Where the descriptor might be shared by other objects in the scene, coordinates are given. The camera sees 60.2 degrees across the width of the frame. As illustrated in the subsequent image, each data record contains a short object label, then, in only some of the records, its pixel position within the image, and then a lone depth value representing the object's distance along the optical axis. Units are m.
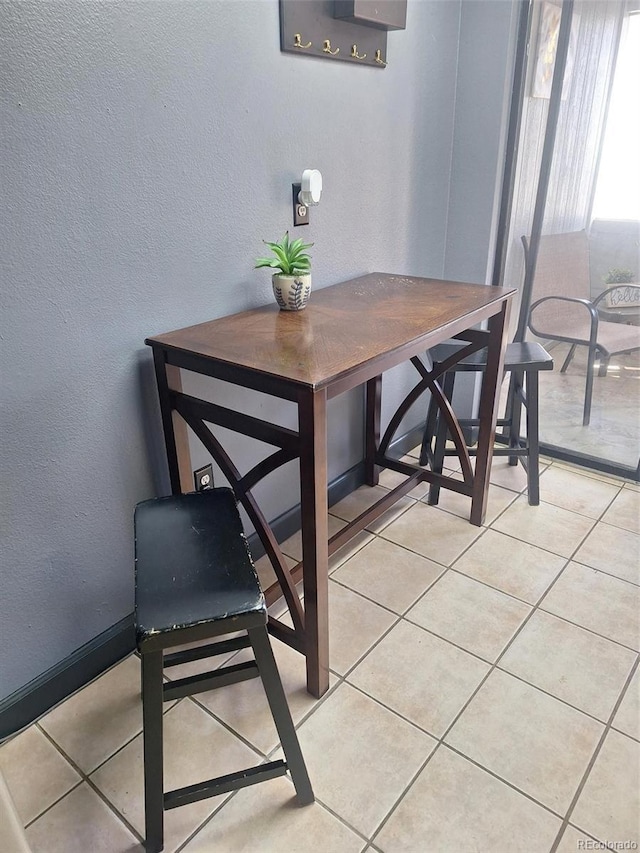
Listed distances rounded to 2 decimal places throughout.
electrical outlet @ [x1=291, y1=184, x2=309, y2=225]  1.73
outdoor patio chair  2.46
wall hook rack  1.55
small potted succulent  1.60
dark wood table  1.22
